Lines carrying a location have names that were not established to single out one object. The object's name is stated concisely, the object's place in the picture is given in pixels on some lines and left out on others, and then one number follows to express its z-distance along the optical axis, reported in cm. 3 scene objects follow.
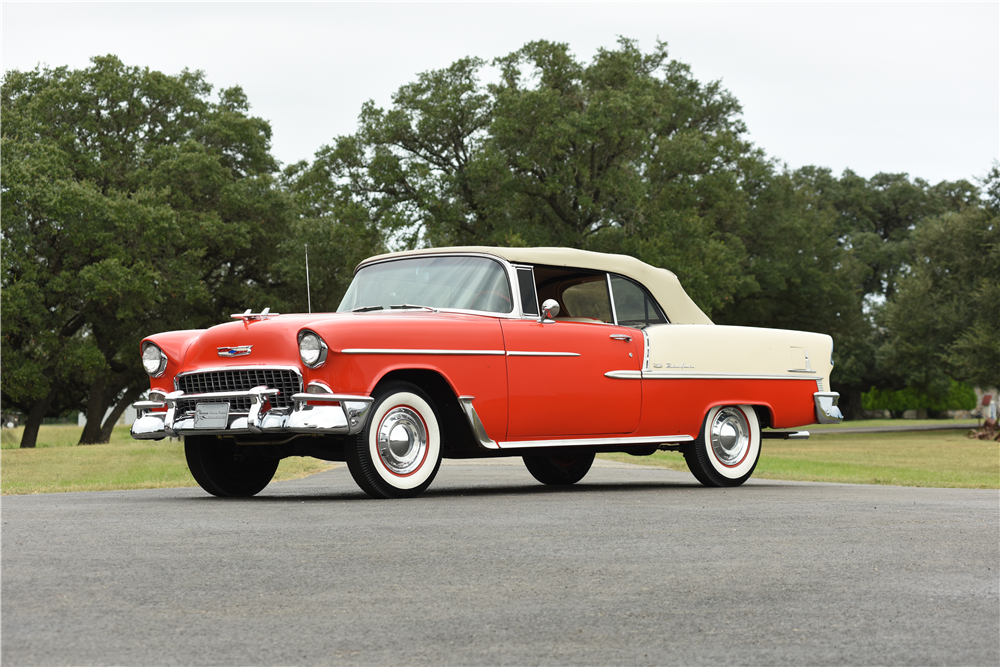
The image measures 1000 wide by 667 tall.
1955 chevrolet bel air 818
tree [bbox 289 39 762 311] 3506
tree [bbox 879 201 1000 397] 4262
